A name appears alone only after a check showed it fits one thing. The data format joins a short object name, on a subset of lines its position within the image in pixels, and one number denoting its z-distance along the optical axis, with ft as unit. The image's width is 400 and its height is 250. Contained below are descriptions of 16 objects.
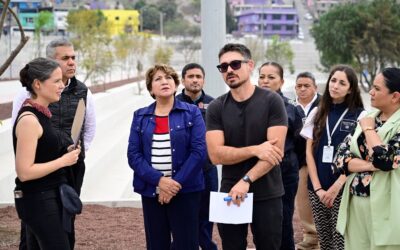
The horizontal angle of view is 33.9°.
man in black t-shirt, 13.88
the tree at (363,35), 111.24
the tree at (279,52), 200.85
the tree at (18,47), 23.05
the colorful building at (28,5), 366.26
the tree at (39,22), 123.90
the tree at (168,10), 386.77
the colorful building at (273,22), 406.82
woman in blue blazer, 15.23
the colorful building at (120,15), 248.89
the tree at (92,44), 104.05
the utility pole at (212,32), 22.03
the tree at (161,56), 144.85
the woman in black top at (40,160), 12.50
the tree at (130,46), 140.77
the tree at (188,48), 240.73
